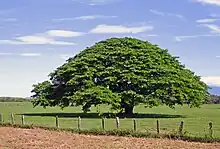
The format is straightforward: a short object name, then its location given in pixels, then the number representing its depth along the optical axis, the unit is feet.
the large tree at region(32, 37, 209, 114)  188.44
